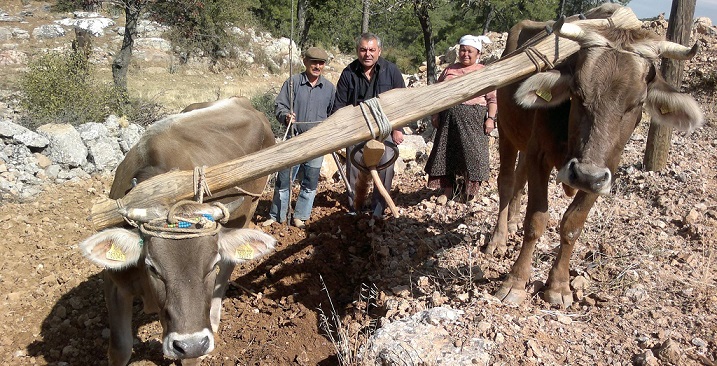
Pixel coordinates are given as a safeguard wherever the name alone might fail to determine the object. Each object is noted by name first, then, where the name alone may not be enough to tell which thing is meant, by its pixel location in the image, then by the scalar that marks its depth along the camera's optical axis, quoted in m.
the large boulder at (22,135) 8.05
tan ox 2.89
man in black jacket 5.77
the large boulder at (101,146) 8.73
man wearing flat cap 6.21
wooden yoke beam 2.86
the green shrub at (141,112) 11.23
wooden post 6.82
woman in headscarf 6.72
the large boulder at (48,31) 23.86
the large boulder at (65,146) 8.38
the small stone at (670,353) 3.12
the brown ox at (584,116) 3.34
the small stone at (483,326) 3.47
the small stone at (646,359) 3.11
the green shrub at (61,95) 10.08
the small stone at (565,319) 3.67
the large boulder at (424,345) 3.22
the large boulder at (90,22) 25.62
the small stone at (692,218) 5.16
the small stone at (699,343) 3.29
